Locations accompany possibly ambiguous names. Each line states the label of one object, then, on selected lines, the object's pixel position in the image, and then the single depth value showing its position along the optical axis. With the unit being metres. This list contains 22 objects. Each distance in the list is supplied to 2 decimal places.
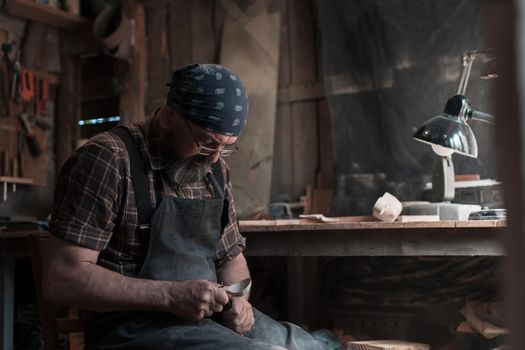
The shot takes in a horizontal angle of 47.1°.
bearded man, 1.90
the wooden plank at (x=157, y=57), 5.17
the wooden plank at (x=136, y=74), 5.19
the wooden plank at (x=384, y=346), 2.56
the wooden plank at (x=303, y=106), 4.54
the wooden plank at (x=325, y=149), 4.45
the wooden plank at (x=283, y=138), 4.61
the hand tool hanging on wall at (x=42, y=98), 5.39
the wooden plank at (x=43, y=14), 5.01
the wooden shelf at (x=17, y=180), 4.91
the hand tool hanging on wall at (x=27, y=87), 5.19
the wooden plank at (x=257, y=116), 4.59
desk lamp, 2.75
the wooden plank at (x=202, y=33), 4.99
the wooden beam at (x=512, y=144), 0.51
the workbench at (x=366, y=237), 2.48
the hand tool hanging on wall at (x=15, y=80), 5.13
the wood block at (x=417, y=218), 2.62
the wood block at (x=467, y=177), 3.65
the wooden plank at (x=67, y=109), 5.55
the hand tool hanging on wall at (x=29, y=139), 5.23
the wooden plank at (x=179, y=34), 5.11
